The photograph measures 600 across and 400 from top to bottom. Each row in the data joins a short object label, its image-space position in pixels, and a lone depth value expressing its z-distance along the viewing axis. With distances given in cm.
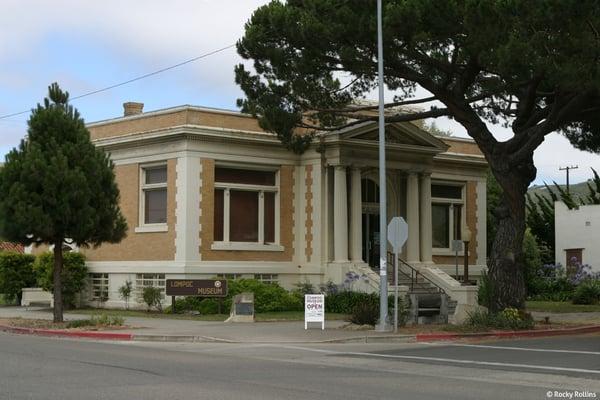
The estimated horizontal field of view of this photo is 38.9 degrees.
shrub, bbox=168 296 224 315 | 2939
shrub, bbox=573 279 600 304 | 3594
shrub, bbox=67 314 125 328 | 2352
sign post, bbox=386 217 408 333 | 2148
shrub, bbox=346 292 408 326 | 2289
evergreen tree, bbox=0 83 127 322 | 2304
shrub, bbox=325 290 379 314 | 3008
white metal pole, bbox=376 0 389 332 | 2136
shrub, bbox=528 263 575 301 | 3981
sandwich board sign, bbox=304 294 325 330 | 2280
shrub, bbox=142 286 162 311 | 3018
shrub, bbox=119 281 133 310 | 3158
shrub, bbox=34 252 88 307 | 3259
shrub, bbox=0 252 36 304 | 3547
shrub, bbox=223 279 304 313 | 2983
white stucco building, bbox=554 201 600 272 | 4438
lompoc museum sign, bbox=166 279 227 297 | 2897
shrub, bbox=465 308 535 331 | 2220
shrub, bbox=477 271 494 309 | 3109
